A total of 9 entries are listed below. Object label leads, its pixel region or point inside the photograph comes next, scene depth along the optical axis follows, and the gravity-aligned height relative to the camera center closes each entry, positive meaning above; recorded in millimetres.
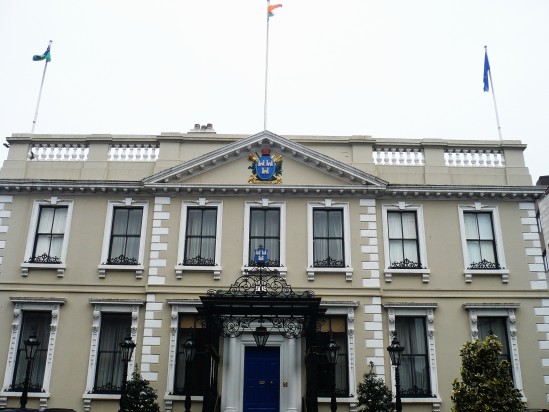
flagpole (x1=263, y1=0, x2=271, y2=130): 21067 +12350
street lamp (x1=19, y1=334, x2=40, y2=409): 15873 +596
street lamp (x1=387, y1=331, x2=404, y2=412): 15391 +835
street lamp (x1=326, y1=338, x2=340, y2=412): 15672 +825
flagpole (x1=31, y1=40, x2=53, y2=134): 21580 +10747
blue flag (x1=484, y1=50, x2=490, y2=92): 22109 +12436
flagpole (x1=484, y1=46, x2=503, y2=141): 21748 +11001
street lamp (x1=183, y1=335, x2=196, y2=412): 16125 +734
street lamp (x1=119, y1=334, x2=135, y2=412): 15674 +872
